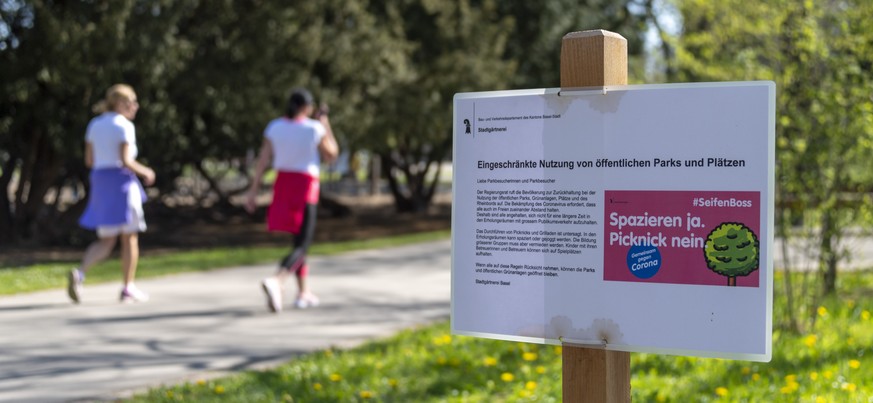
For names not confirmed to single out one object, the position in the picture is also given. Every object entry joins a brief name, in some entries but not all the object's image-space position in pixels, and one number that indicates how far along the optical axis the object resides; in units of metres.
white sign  2.74
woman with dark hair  8.05
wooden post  2.98
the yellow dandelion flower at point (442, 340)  6.62
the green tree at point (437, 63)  18.34
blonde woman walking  8.00
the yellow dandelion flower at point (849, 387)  4.84
